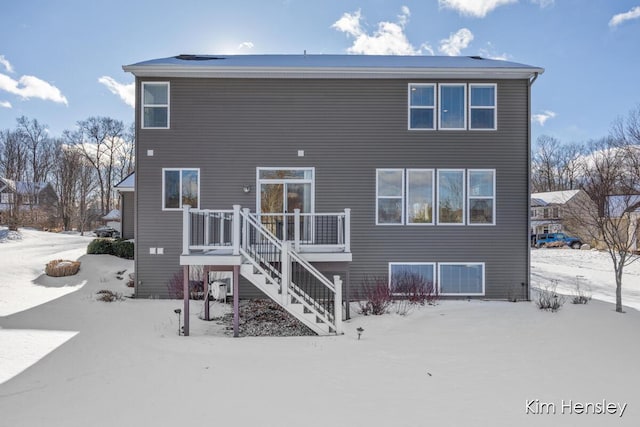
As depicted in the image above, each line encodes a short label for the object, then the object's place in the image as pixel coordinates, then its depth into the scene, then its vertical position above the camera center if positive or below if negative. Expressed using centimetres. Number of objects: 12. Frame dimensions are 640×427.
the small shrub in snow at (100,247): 1355 -133
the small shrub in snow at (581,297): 873 -220
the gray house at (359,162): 956 +152
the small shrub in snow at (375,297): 788 -206
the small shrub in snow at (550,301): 808 -214
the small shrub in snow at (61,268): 1125 -183
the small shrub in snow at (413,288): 896 -201
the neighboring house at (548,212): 3167 +38
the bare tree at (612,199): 831 +45
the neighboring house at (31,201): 2501 +112
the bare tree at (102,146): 3706 +766
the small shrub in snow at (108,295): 898 -224
